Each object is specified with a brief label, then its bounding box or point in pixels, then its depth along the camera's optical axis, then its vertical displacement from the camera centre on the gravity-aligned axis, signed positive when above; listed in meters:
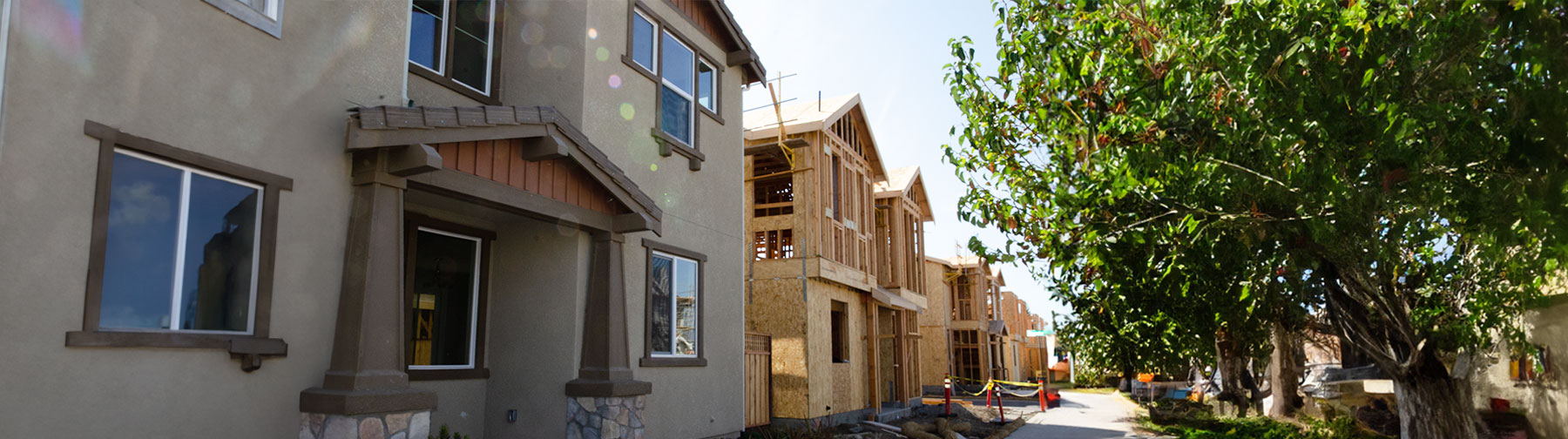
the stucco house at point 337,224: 5.91 +1.13
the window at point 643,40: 12.61 +4.36
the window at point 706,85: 14.43 +4.24
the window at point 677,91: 13.12 +3.83
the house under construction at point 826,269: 18.66 +1.87
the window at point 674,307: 11.99 +0.64
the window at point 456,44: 10.13 +3.57
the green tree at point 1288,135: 6.47 +1.74
